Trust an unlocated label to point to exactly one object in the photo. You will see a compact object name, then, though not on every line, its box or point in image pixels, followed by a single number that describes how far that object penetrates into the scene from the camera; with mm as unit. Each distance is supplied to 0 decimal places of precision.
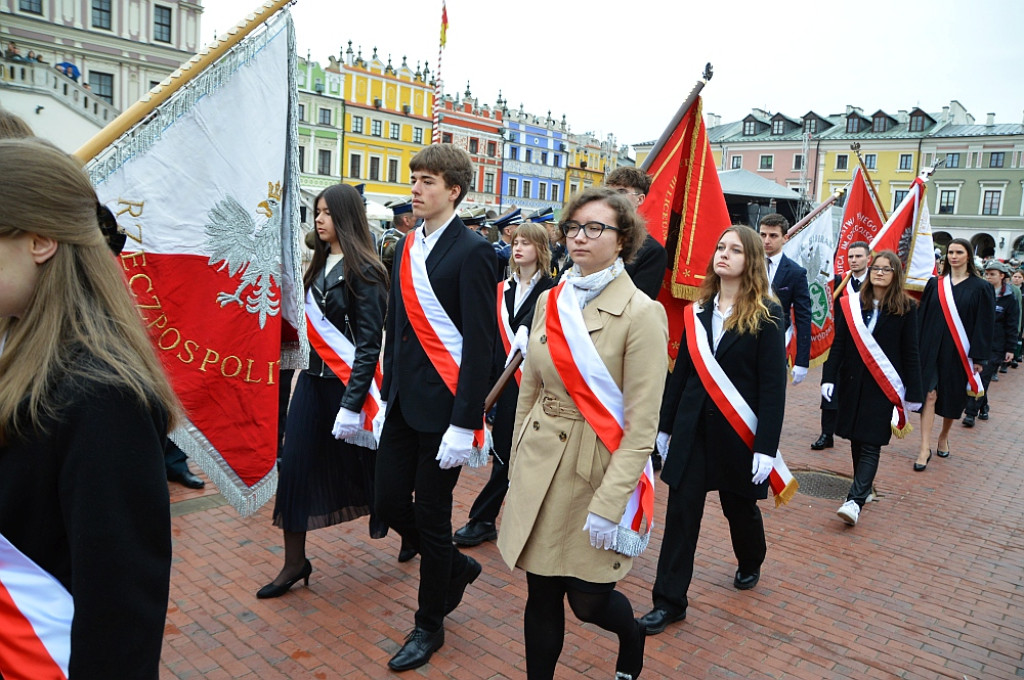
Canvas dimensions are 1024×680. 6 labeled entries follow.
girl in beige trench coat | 2828
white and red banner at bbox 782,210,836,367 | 9242
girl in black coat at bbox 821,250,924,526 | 6035
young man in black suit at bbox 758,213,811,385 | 6941
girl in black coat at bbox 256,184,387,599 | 4234
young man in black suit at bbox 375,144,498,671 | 3576
